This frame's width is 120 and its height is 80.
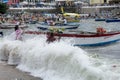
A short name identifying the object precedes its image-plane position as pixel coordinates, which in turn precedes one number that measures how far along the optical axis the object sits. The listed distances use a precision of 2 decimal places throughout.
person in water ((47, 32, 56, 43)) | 27.69
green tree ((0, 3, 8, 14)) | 109.10
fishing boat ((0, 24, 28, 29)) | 70.11
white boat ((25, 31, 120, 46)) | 34.91
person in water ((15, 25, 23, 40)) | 30.88
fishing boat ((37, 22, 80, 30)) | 65.76
